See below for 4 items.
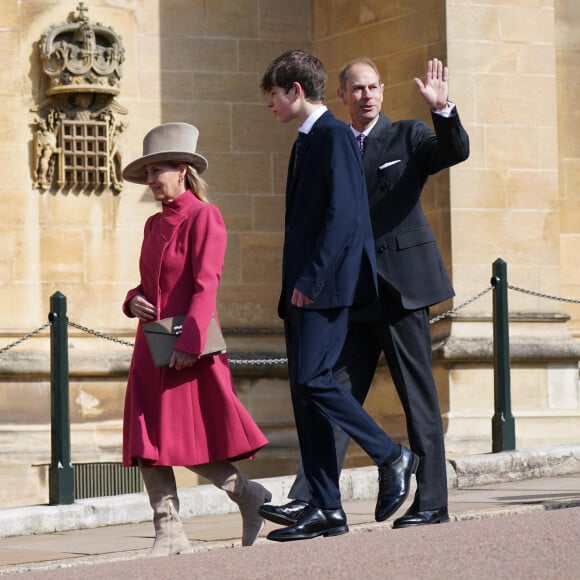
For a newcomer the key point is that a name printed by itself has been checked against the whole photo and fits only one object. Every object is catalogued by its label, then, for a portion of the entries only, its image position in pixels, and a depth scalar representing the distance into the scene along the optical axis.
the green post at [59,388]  16.58
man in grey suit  12.95
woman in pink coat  12.43
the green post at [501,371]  19.61
